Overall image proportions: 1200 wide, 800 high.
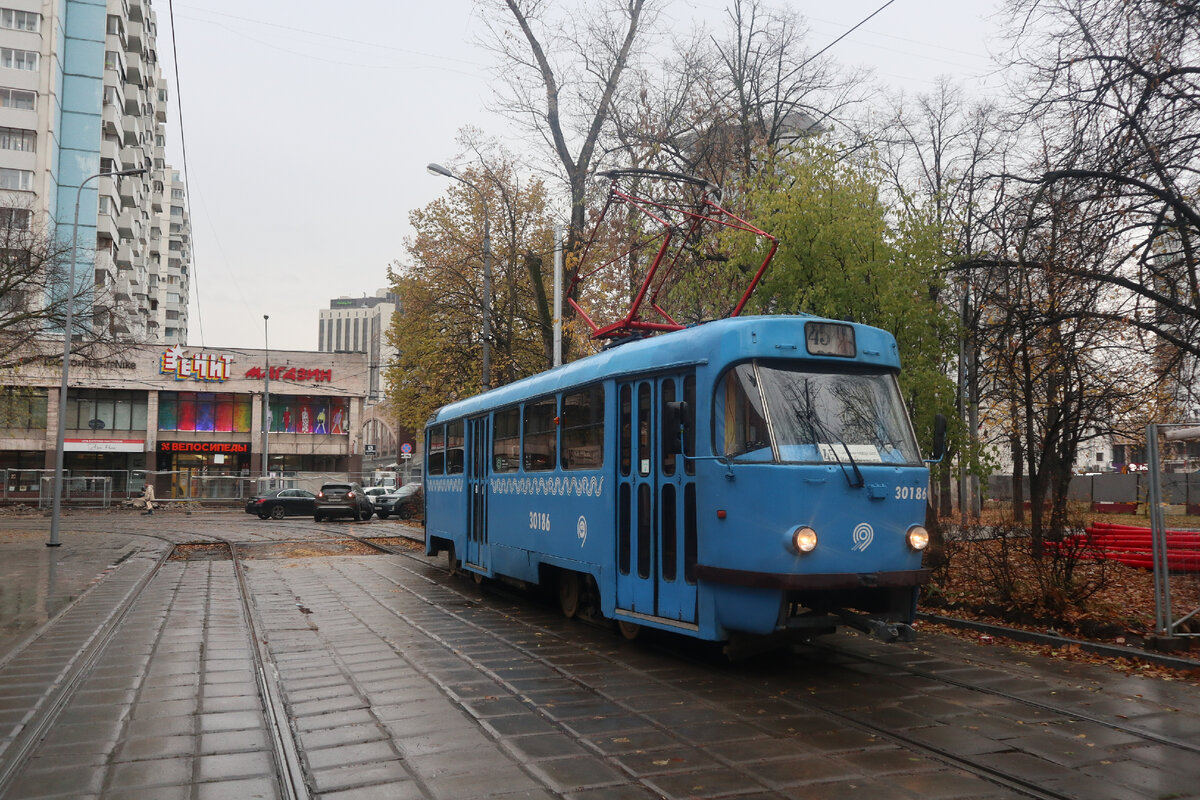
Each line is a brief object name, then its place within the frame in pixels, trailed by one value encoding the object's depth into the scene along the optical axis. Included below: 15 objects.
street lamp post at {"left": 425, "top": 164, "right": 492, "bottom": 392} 26.25
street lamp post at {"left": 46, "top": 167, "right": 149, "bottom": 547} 23.83
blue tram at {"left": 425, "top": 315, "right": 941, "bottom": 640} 7.86
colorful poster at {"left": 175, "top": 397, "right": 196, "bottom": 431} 58.75
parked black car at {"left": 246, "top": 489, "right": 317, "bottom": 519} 40.35
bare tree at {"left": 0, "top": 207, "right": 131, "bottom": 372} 27.09
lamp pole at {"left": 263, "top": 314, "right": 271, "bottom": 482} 54.62
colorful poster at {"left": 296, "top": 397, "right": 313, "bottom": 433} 61.25
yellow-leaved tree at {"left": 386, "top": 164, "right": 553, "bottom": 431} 34.47
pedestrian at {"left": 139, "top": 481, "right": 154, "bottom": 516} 43.38
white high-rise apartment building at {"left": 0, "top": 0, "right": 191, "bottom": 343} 58.28
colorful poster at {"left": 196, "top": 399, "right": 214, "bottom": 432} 59.12
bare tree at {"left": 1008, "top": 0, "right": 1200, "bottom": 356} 10.74
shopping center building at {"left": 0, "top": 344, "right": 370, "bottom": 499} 56.06
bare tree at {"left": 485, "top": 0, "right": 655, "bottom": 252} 26.27
